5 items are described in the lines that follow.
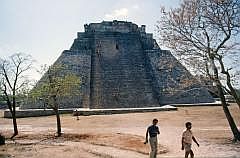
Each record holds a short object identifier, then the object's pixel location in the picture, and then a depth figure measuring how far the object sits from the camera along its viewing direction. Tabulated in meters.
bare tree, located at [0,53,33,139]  22.44
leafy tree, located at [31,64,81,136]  21.95
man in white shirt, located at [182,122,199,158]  11.37
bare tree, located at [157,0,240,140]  16.50
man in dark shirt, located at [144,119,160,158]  11.65
